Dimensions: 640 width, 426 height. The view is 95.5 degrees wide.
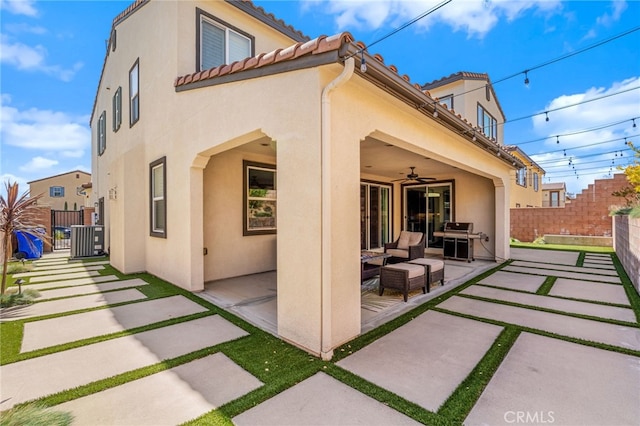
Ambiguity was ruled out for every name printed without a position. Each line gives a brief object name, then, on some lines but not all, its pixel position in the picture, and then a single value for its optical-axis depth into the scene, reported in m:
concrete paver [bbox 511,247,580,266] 9.59
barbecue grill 9.45
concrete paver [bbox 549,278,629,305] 5.43
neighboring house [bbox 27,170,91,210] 33.94
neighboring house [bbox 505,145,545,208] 18.28
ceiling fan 8.89
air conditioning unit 10.59
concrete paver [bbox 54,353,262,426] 2.29
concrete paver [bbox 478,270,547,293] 6.30
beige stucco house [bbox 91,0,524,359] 3.33
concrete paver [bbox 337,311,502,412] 2.69
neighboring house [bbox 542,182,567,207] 30.98
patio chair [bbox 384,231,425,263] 7.36
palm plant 5.22
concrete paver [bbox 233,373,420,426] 2.26
